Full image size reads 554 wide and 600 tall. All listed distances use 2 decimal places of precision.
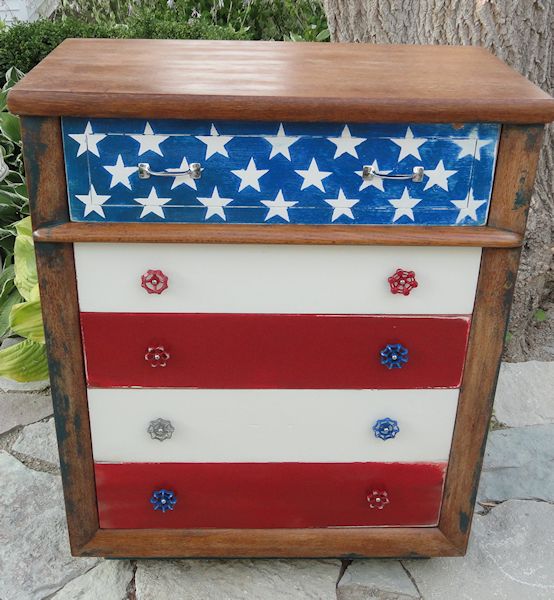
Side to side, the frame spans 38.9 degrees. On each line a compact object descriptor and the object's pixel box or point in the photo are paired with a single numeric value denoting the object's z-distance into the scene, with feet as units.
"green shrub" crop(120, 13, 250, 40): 11.12
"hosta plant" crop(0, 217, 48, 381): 8.33
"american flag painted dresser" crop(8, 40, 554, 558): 4.85
